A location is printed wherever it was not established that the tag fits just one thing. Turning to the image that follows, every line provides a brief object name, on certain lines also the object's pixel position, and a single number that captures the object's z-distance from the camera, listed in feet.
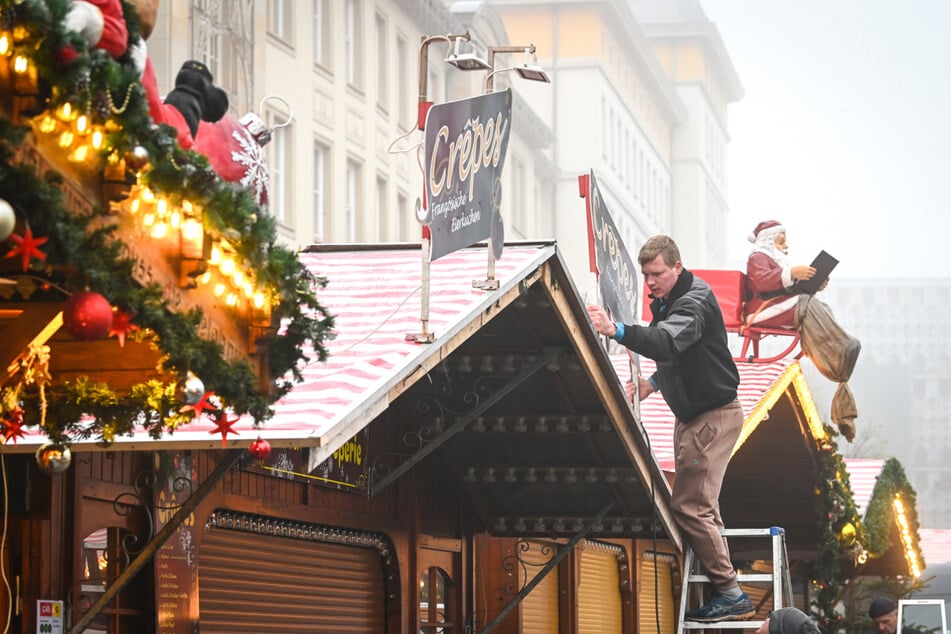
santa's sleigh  86.42
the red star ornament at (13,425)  30.77
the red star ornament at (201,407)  28.19
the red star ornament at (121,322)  24.95
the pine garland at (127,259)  21.77
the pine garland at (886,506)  98.69
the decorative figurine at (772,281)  85.90
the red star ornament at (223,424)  29.65
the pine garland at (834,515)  87.40
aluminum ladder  53.80
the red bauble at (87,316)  23.48
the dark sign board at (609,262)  50.17
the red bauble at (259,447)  31.71
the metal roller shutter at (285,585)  47.85
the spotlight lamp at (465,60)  43.29
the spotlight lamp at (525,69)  44.52
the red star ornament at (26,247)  21.51
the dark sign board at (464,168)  39.28
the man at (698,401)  51.33
